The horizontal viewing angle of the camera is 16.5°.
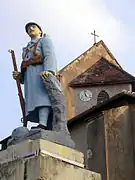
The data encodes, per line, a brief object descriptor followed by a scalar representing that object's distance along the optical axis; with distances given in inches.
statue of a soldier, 257.4
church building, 533.3
